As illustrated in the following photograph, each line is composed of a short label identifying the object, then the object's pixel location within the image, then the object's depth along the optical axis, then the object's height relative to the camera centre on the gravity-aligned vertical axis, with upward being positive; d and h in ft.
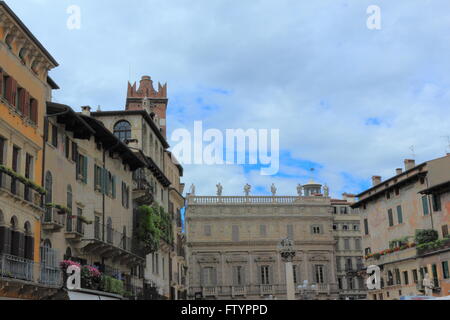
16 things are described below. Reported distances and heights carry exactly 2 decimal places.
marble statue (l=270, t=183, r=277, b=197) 305.22 +62.52
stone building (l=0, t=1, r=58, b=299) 82.07 +24.00
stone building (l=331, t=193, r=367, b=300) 303.89 +33.92
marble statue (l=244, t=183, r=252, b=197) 301.04 +62.49
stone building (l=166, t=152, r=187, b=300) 195.92 +30.53
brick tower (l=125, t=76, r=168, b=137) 266.36 +98.29
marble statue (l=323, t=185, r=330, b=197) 307.11 +61.09
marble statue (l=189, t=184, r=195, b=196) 297.74 +62.71
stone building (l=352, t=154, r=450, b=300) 159.94 +24.45
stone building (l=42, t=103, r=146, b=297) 100.41 +23.57
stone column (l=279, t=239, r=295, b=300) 127.95 +12.60
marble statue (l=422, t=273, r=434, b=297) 148.15 +7.00
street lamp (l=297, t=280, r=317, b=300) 262.47 +12.10
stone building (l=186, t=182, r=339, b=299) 287.07 +35.14
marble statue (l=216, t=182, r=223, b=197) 301.43 +62.66
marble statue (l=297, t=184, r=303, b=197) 309.57 +62.82
